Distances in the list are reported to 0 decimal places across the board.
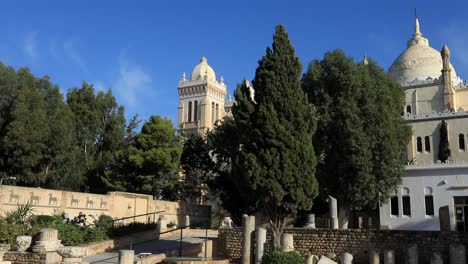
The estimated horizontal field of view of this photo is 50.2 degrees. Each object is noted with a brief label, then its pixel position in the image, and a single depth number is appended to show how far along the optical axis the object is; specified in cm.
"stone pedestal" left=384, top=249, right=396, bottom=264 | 1692
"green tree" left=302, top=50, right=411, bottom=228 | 2664
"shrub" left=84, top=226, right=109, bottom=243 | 2270
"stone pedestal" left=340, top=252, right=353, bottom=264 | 1748
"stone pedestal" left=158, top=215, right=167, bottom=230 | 2889
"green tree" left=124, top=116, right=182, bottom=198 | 3756
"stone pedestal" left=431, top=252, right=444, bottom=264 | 1602
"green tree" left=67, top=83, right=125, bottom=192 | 4000
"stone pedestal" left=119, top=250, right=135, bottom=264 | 1656
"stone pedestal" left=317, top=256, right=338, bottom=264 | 1741
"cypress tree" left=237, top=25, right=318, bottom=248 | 1986
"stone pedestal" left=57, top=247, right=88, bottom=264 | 1595
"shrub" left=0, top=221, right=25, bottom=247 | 2014
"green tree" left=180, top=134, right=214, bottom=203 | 4000
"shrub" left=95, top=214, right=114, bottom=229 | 2476
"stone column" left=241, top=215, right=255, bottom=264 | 1836
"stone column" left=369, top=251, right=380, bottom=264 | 1706
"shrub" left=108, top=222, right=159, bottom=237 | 2456
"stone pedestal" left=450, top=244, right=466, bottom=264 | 1585
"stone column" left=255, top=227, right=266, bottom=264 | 1803
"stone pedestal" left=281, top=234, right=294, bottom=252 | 1770
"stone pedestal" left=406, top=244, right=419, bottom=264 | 1659
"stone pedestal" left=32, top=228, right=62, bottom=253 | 1836
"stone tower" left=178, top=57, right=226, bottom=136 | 7800
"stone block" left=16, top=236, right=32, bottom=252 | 1903
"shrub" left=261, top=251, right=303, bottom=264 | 1667
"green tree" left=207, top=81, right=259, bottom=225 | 2136
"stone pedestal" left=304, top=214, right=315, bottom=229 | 2448
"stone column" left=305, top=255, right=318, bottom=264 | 1781
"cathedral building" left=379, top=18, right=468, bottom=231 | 2830
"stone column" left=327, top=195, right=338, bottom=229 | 2242
